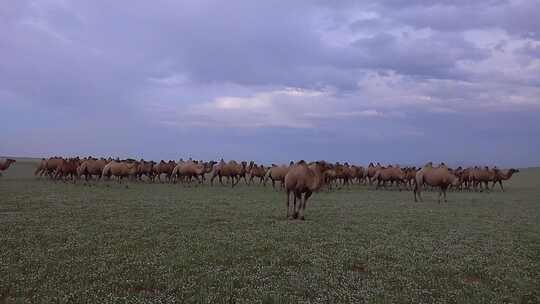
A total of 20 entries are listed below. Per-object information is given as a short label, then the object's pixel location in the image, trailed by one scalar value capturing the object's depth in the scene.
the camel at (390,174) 46.58
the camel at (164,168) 48.31
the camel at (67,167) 41.42
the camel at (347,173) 43.88
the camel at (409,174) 47.22
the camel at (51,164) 43.59
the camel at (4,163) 50.19
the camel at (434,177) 30.52
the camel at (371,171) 50.28
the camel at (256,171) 49.07
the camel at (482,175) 47.09
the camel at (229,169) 44.91
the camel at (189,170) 43.47
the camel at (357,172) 50.75
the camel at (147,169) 47.22
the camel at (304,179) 17.08
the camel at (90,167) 39.41
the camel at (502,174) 47.75
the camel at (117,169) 39.28
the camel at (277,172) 41.88
